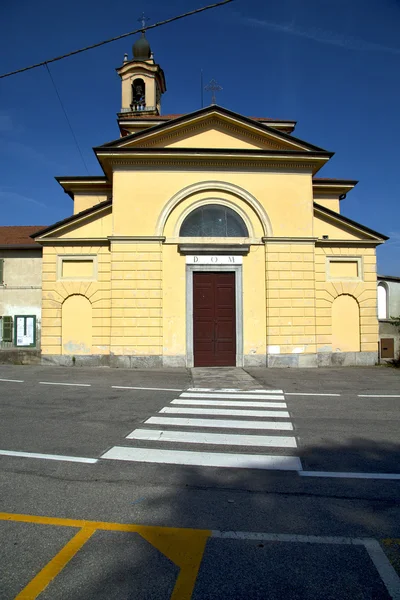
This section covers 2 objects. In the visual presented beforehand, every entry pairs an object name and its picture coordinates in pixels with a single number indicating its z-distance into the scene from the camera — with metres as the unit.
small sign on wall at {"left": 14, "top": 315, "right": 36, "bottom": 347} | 19.91
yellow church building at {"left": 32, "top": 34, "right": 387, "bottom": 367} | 16.23
